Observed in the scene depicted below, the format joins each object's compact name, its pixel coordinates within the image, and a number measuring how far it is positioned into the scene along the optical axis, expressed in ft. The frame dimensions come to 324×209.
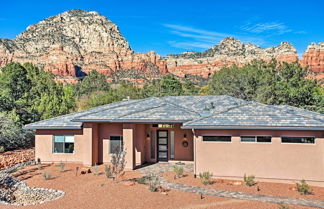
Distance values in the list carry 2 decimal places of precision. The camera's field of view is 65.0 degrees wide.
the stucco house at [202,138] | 37.47
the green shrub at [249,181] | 36.11
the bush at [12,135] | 62.13
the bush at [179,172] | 40.75
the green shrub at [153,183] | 33.58
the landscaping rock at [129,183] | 36.52
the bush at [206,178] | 37.09
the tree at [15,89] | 77.06
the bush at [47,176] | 39.77
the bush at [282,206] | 25.98
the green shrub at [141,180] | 37.18
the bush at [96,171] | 42.03
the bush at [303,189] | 32.58
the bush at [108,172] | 40.06
